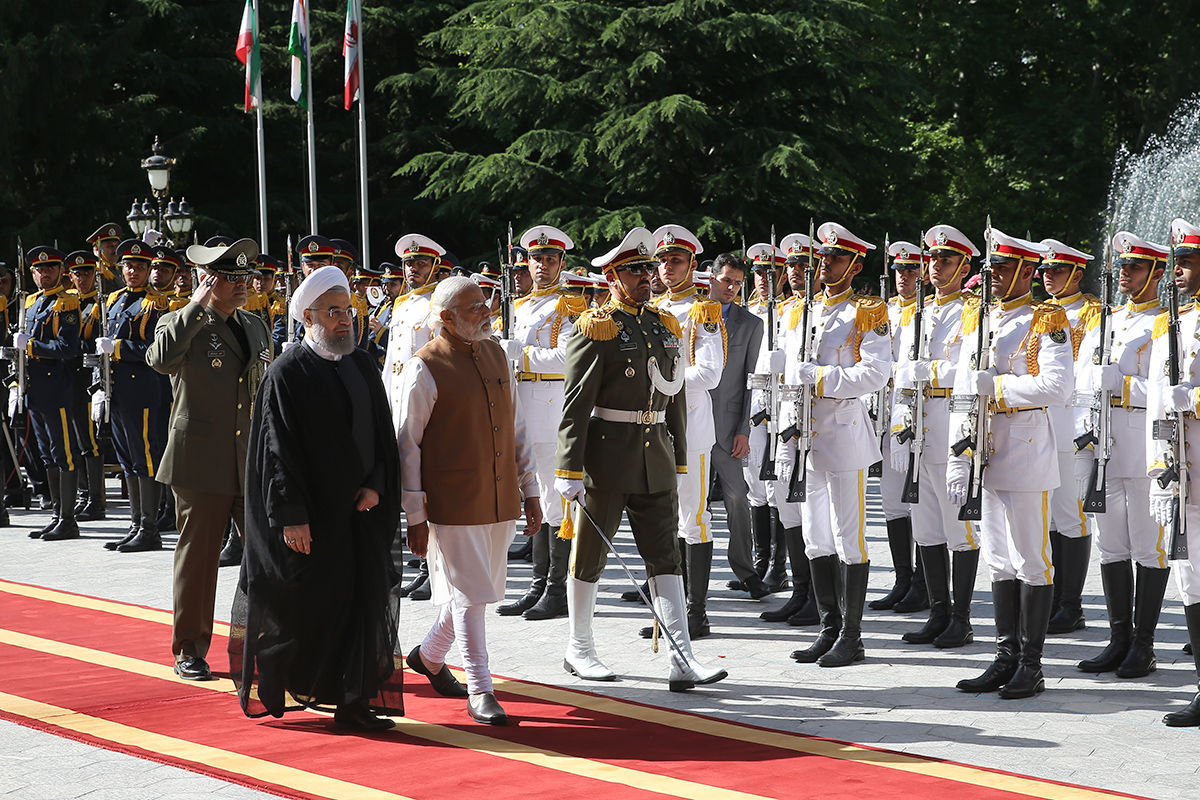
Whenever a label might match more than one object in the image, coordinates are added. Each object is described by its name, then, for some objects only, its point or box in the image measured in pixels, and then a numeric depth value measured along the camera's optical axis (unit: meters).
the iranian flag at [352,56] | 47.03
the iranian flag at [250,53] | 47.44
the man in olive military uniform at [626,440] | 14.34
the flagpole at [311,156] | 45.66
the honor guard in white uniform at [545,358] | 18.98
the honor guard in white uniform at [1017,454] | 14.28
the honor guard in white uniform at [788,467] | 16.39
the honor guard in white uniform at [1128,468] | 15.33
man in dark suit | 19.58
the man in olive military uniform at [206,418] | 14.87
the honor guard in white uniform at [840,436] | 15.72
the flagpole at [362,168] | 44.94
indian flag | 46.87
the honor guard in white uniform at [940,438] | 16.37
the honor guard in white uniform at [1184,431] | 13.28
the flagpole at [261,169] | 46.47
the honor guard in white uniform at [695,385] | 17.06
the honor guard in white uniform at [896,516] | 18.75
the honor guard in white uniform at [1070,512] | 16.87
